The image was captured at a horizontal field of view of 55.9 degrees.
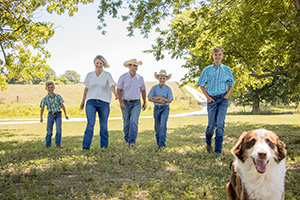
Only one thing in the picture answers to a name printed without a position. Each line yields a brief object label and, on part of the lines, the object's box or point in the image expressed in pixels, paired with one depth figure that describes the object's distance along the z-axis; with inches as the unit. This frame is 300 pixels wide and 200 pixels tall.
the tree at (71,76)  7202.8
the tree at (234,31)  347.6
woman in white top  292.8
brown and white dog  105.3
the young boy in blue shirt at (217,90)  270.2
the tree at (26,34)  551.8
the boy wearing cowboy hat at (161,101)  316.2
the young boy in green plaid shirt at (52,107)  337.4
